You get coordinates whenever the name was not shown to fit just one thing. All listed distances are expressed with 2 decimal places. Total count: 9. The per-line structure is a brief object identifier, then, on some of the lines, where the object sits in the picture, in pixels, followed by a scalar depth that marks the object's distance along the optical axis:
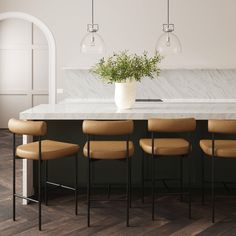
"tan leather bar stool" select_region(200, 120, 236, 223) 3.71
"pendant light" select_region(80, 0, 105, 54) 5.30
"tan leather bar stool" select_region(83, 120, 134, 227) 3.67
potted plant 4.52
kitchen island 4.16
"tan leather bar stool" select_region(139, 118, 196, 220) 3.79
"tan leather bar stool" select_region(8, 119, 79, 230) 3.67
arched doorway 7.72
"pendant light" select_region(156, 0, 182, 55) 5.36
